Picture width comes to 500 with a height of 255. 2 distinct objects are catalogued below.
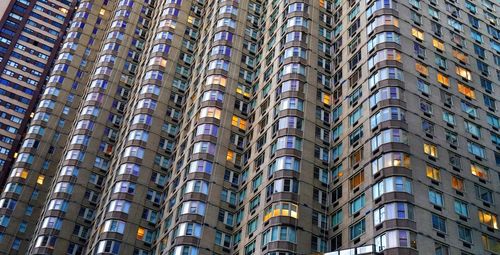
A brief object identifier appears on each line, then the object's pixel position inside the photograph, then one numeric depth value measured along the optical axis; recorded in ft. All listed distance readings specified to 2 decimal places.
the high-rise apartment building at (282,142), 224.94
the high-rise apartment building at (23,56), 442.09
